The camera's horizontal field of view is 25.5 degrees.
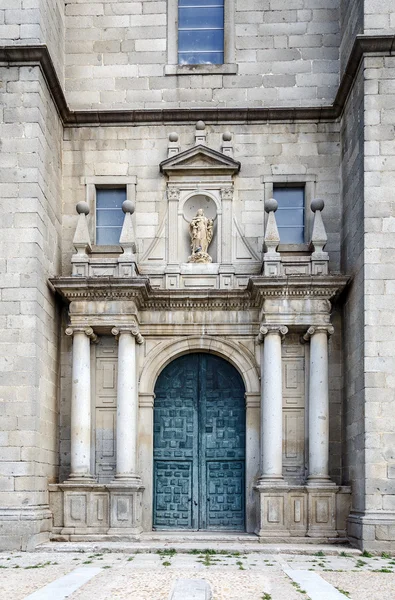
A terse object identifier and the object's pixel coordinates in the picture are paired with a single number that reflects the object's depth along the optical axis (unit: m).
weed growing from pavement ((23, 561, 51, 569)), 10.86
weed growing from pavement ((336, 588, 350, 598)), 9.06
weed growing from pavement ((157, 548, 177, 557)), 12.33
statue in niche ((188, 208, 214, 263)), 14.73
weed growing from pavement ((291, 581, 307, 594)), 9.13
